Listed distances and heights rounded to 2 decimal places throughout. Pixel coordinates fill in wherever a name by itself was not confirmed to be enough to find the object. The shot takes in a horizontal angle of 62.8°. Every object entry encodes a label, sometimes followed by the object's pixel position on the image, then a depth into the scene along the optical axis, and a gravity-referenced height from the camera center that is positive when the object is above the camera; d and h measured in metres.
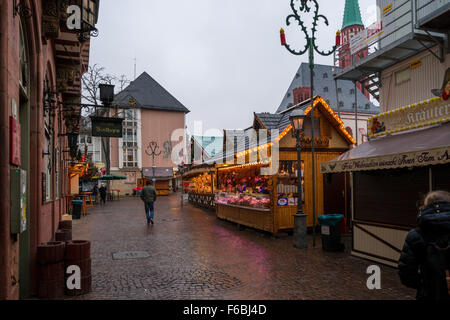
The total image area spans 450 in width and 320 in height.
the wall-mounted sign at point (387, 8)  13.98 +6.12
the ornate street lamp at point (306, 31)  10.66 +4.10
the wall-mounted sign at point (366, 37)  14.55 +5.38
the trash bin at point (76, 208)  19.38 -1.91
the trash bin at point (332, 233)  9.73 -1.71
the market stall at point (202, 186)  23.98 -1.17
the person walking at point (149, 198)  15.65 -1.12
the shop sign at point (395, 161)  6.34 +0.14
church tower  72.91 +30.03
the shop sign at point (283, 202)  12.56 -1.10
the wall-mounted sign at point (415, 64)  12.24 +3.50
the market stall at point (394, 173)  7.15 -0.10
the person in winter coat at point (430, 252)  2.98 -0.70
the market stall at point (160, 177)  52.44 -0.82
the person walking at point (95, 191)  37.54 -1.96
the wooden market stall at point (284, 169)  12.62 +0.03
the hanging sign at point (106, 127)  8.95 +1.11
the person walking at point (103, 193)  32.81 -1.89
